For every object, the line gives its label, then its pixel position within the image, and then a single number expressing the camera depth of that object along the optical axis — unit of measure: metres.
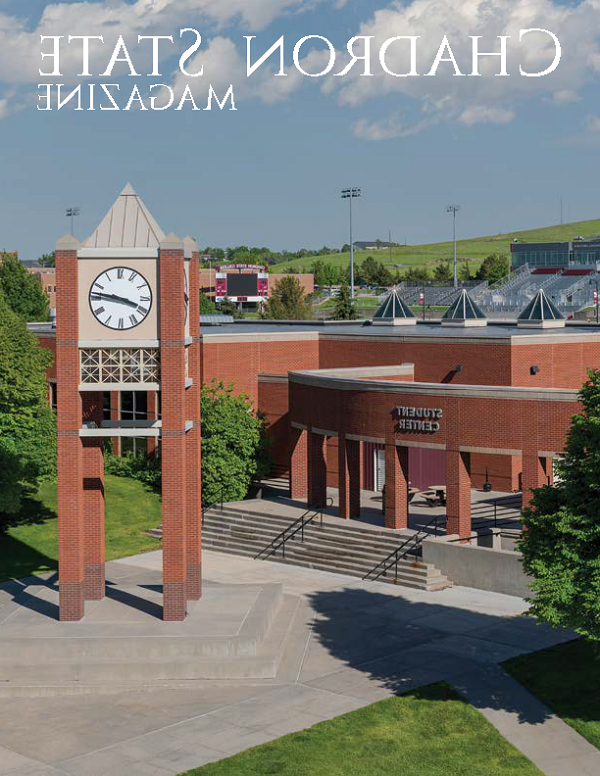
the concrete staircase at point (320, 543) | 40.41
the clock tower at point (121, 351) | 31.56
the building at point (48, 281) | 178.50
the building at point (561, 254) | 185.12
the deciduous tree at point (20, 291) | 99.38
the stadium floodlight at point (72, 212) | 139.88
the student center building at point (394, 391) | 39.53
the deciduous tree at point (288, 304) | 122.19
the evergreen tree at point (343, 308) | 116.88
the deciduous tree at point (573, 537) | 25.70
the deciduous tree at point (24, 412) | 46.91
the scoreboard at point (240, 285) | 191.25
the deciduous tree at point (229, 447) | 49.88
